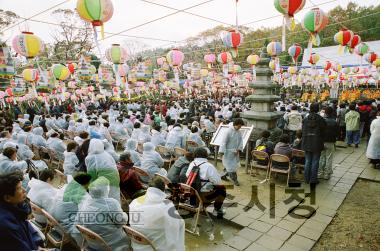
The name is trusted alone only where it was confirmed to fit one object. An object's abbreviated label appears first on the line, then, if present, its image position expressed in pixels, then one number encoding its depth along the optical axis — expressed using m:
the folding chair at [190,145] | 8.29
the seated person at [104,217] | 3.25
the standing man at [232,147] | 6.62
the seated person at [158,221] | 3.16
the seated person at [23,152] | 7.07
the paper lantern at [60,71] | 12.19
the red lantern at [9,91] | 20.24
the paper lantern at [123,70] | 15.06
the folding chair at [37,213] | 3.74
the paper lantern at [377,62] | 14.90
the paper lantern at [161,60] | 18.09
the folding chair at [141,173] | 5.57
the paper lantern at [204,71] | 21.56
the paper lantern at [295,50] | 12.92
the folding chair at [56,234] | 3.45
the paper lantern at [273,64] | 17.60
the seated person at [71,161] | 6.12
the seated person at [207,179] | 4.78
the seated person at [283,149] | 6.51
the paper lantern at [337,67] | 21.39
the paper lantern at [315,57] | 15.10
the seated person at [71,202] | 3.64
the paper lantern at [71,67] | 14.13
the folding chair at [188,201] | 4.45
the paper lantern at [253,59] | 13.58
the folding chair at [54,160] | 7.93
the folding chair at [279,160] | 6.17
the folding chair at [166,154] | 7.72
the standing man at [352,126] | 9.64
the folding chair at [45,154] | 8.20
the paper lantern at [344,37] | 8.85
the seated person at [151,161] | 5.89
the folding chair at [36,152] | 8.33
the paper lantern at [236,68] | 20.80
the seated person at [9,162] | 5.26
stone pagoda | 8.65
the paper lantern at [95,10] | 5.42
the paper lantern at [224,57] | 13.17
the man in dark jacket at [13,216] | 2.40
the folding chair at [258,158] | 6.66
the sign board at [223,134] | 7.00
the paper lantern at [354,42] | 9.43
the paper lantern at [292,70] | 21.13
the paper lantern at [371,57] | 14.46
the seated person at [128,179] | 5.09
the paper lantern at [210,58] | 14.79
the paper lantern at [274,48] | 11.81
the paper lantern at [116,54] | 9.61
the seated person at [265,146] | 7.00
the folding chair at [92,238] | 2.97
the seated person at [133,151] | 6.30
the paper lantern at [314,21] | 6.89
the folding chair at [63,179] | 5.56
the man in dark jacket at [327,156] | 6.89
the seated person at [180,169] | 5.23
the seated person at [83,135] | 7.37
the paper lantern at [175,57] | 11.24
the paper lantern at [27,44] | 7.60
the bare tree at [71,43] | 31.42
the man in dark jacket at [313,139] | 6.18
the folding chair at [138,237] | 3.02
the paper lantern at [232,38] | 9.23
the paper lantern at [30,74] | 12.27
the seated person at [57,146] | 7.88
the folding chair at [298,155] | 6.71
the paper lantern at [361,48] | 11.91
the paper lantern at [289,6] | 5.96
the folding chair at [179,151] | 6.99
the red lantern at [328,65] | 19.52
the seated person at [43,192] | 3.94
